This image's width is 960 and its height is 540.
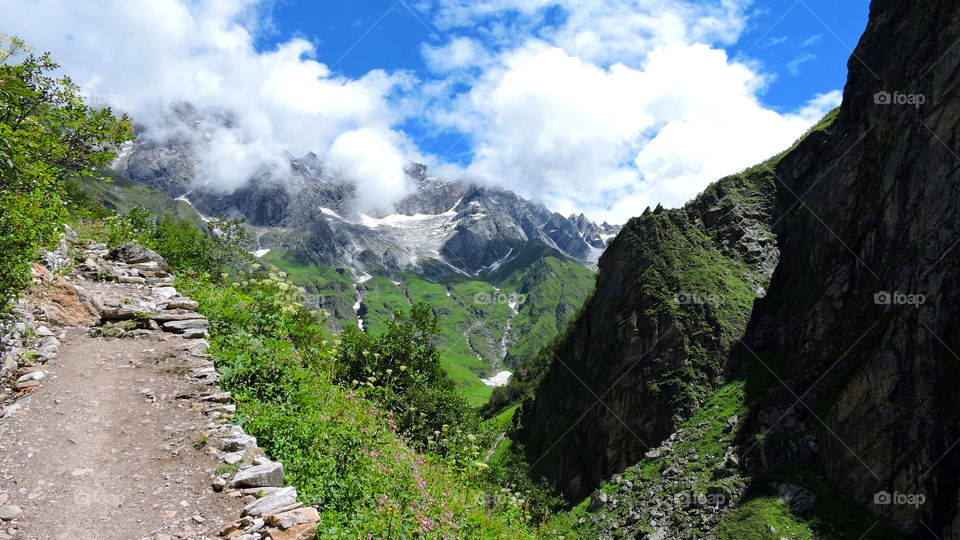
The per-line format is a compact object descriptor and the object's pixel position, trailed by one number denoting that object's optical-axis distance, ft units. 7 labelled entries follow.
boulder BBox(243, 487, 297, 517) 21.74
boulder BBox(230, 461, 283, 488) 24.07
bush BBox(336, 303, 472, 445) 60.13
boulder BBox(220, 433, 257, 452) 26.73
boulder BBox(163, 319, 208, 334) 41.47
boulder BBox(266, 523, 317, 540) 20.12
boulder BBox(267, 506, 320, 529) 20.85
